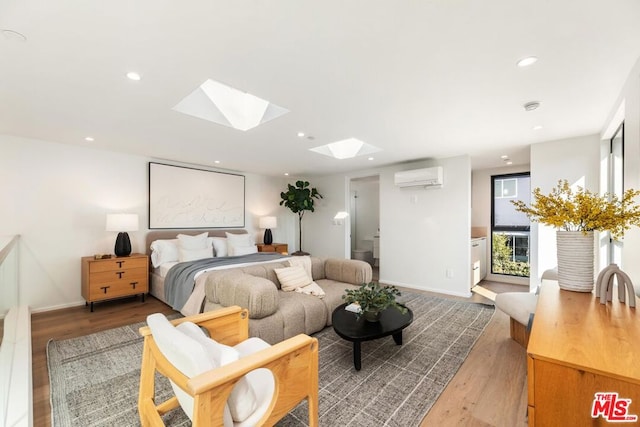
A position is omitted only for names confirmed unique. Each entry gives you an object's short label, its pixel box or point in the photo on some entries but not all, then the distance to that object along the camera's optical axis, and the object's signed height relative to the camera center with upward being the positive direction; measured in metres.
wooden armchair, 1.07 -0.76
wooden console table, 0.76 -0.47
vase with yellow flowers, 1.45 -0.06
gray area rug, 1.67 -1.27
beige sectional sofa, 2.34 -0.90
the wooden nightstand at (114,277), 3.57 -0.89
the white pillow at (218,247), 4.77 -0.59
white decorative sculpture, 1.32 -0.36
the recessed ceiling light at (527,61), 1.71 +1.00
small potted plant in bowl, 2.32 -0.76
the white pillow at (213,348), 1.28 -0.69
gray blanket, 3.26 -0.81
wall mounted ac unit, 4.35 +0.62
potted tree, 6.05 +0.39
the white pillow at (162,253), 4.12 -0.61
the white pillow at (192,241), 4.32 -0.45
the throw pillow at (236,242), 4.89 -0.52
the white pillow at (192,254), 4.16 -0.65
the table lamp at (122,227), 3.70 -0.18
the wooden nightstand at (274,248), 5.71 -0.73
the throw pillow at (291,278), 3.12 -0.77
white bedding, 3.87 -0.81
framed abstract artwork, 4.49 +0.30
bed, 3.16 -0.71
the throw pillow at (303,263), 3.43 -0.63
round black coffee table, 2.11 -0.95
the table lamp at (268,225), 5.77 -0.24
